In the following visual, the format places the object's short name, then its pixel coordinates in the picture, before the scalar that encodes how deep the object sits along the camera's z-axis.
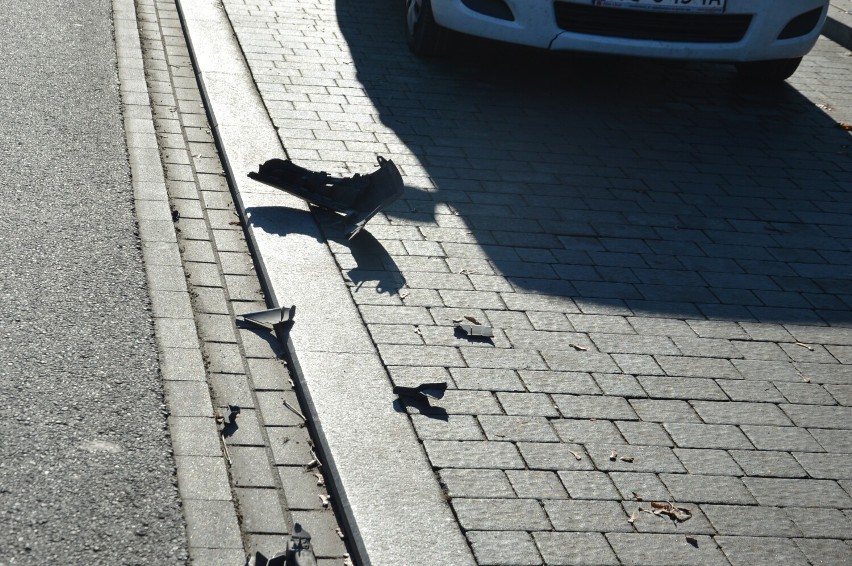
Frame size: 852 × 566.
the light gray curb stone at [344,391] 3.81
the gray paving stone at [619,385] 4.87
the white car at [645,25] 8.07
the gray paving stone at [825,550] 3.98
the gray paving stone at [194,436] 4.20
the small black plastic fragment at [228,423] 4.36
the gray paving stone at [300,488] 4.00
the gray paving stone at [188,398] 4.43
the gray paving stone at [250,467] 4.09
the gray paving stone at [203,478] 3.96
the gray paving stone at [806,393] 5.02
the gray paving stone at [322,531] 3.78
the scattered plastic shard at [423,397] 4.52
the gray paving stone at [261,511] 3.85
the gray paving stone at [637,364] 5.07
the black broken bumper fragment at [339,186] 6.22
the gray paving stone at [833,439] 4.69
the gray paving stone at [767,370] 5.17
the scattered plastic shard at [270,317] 5.08
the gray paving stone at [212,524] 3.72
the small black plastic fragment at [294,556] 3.61
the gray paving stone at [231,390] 4.56
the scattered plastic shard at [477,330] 5.17
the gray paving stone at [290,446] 4.23
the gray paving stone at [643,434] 4.55
